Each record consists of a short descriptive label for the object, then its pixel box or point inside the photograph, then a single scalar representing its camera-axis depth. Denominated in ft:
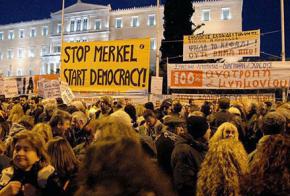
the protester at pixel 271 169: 8.99
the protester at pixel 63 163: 10.46
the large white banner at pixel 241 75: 39.45
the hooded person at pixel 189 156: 13.58
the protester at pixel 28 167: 9.46
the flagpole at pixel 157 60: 55.47
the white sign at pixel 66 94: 34.06
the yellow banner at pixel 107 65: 35.06
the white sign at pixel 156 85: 41.19
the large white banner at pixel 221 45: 42.63
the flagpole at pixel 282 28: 51.10
